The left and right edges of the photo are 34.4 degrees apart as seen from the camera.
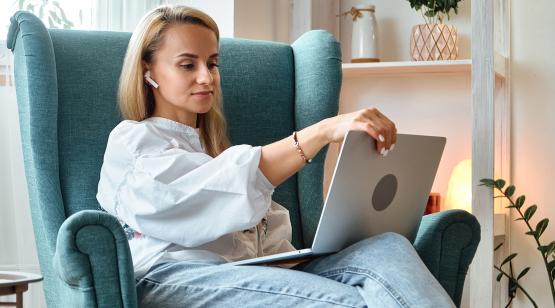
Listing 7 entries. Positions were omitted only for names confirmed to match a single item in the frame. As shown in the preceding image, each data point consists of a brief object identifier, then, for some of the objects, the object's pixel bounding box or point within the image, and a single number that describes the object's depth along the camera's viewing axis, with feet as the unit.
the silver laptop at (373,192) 4.85
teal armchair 6.00
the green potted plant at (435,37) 9.27
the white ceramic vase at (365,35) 9.66
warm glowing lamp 9.01
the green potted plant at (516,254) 7.98
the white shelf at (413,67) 8.96
